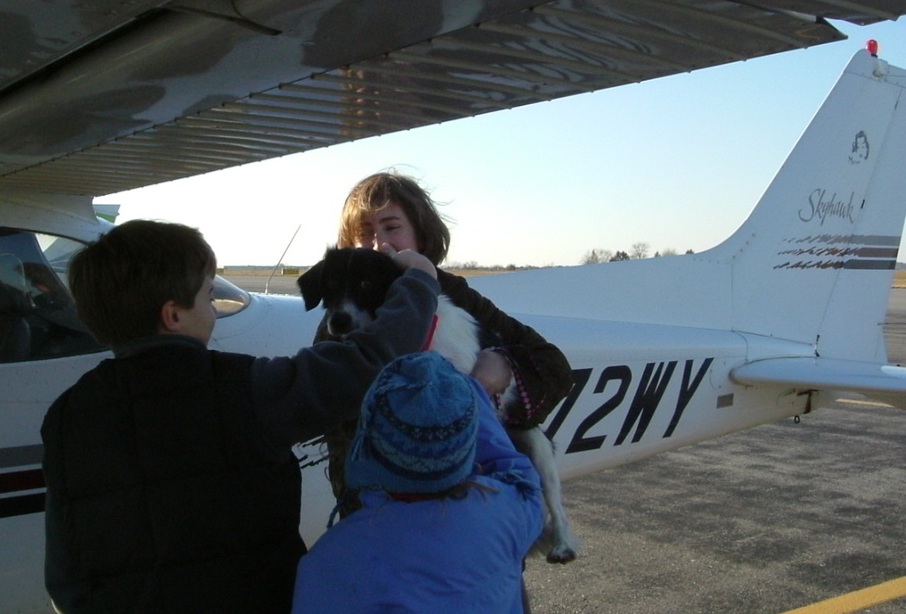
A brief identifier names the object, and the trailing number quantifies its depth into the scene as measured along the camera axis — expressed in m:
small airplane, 1.78
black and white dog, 1.66
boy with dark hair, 1.21
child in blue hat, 1.16
